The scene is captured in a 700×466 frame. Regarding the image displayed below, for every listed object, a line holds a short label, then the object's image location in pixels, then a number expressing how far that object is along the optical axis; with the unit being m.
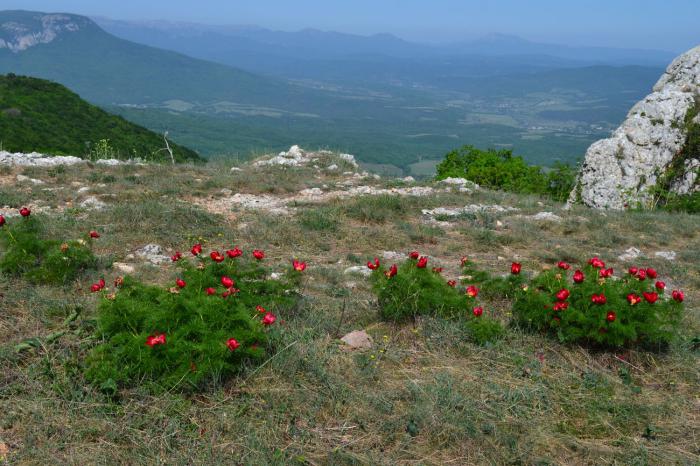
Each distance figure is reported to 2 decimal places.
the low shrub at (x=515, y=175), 16.02
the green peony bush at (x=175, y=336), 3.60
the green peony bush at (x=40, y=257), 5.50
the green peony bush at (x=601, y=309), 4.39
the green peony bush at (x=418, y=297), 4.85
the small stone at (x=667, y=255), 8.36
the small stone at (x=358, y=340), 4.56
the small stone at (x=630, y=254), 8.19
